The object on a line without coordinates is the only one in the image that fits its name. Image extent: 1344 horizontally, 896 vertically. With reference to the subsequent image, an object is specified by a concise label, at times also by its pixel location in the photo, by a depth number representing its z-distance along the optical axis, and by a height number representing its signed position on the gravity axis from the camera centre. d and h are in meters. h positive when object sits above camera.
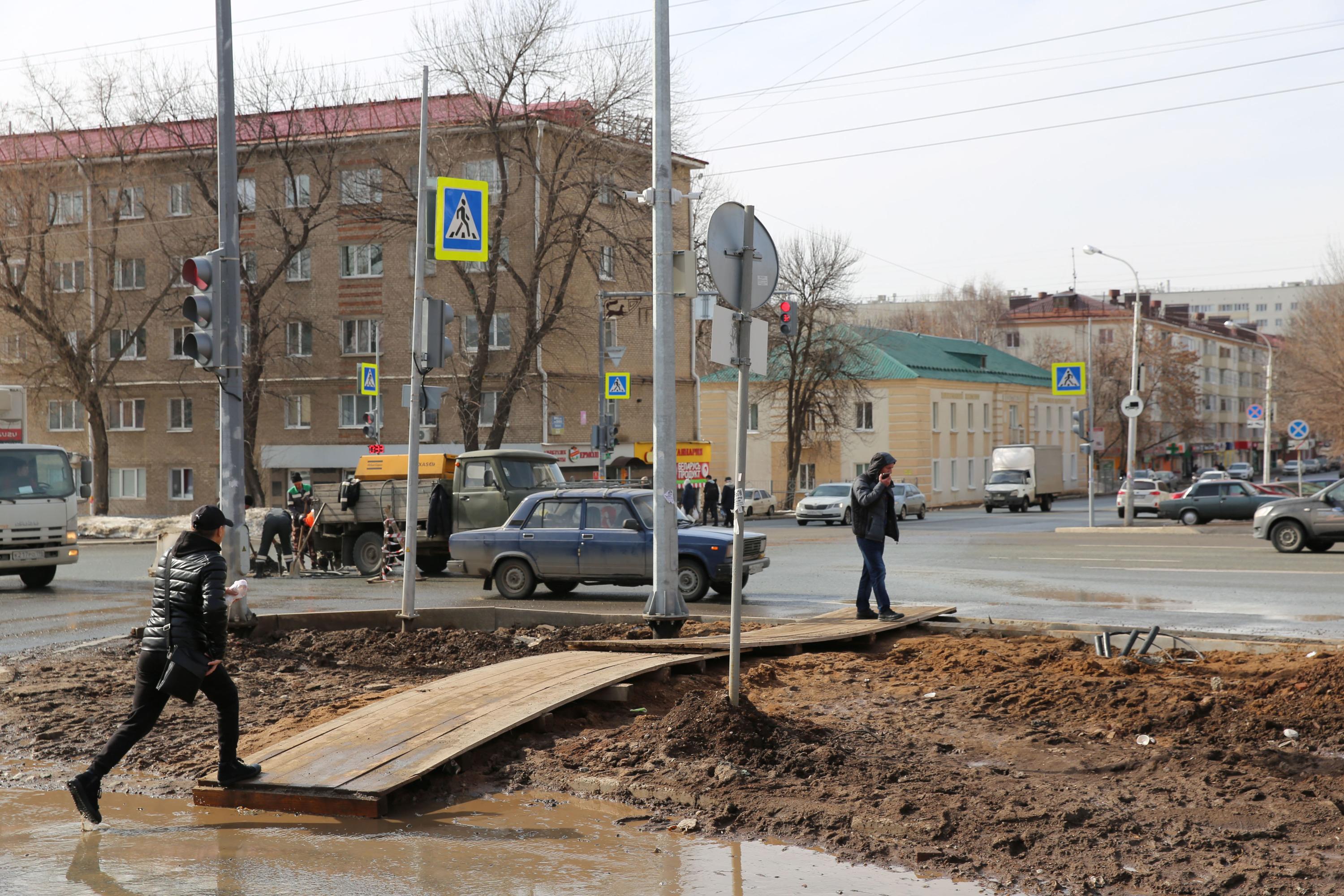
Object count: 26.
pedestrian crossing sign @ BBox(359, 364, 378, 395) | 38.22 +2.40
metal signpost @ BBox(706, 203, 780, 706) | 7.72 +1.19
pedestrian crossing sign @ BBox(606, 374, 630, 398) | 35.03 +2.04
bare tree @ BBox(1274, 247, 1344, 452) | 50.09 +3.99
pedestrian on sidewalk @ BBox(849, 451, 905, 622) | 12.92 -0.66
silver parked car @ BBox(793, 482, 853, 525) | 44.62 -1.67
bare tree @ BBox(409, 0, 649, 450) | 38.72 +9.27
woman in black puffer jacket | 6.57 -0.90
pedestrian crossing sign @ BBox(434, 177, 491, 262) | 12.89 +2.44
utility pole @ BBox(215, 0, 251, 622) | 12.07 +1.28
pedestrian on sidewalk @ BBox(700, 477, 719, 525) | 40.28 -1.43
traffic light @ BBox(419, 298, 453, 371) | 12.38 +1.21
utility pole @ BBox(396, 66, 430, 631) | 12.33 +0.07
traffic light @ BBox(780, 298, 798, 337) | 12.30 +1.38
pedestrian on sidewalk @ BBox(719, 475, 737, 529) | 39.75 -1.34
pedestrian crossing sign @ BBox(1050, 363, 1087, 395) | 35.06 +2.22
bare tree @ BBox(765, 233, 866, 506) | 59.03 +4.69
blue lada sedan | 17.34 -1.24
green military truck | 22.33 -0.74
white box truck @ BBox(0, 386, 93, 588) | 19.98 -0.84
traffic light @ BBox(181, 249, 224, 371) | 11.98 +1.39
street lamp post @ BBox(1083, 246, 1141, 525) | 35.62 +0.12
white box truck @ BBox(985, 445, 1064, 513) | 57.09 -0.88
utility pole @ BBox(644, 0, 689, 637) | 12.43 +1.15
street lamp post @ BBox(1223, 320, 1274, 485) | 53.75 +2.89
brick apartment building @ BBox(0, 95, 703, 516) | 41.91 +7.00
